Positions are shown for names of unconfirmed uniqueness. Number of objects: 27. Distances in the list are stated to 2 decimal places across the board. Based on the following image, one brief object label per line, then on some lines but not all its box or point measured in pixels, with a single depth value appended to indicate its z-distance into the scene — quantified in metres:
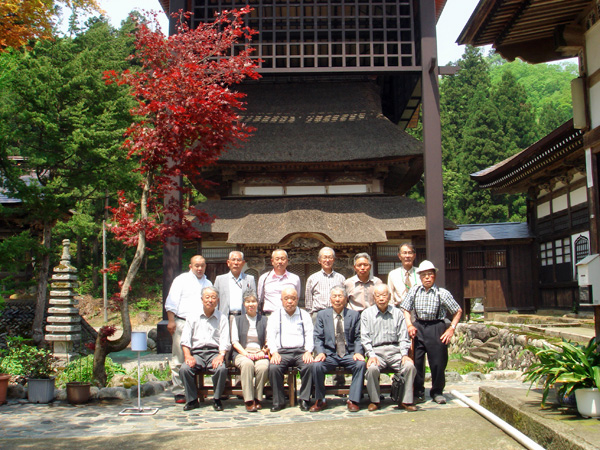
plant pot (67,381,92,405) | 7.03
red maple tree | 7.61
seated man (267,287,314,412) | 6.46
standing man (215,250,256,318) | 7.61
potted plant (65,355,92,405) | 7.03
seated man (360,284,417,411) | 6.60
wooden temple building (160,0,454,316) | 14.53
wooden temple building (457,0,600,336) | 6.29
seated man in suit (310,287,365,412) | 6.62
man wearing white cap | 6.60
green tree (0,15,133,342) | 15.45
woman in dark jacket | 6.50
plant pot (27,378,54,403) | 7.11
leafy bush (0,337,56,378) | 7.29
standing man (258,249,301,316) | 7.41
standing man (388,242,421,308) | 7.16
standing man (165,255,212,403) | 7.63
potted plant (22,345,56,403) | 7.11
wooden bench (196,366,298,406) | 6.68
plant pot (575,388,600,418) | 4.44
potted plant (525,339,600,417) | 4.47
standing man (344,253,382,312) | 7.31
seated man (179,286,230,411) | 6.59
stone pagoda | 13.88
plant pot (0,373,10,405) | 7.05
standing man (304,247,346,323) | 7.23
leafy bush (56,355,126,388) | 8.08
